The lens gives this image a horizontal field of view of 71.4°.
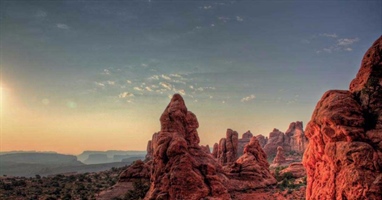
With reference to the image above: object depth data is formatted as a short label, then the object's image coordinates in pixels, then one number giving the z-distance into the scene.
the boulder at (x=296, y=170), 69.54
